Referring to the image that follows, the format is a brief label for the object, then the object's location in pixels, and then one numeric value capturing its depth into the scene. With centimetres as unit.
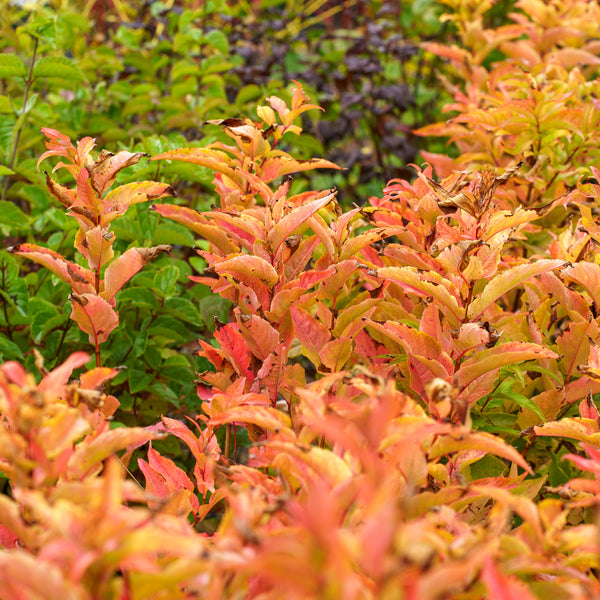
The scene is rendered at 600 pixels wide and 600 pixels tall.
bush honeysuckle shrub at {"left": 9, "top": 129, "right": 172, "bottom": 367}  167
